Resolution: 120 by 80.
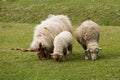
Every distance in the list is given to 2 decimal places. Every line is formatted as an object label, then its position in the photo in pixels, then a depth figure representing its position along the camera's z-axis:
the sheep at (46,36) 17.41
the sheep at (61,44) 16.84
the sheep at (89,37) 17.34
